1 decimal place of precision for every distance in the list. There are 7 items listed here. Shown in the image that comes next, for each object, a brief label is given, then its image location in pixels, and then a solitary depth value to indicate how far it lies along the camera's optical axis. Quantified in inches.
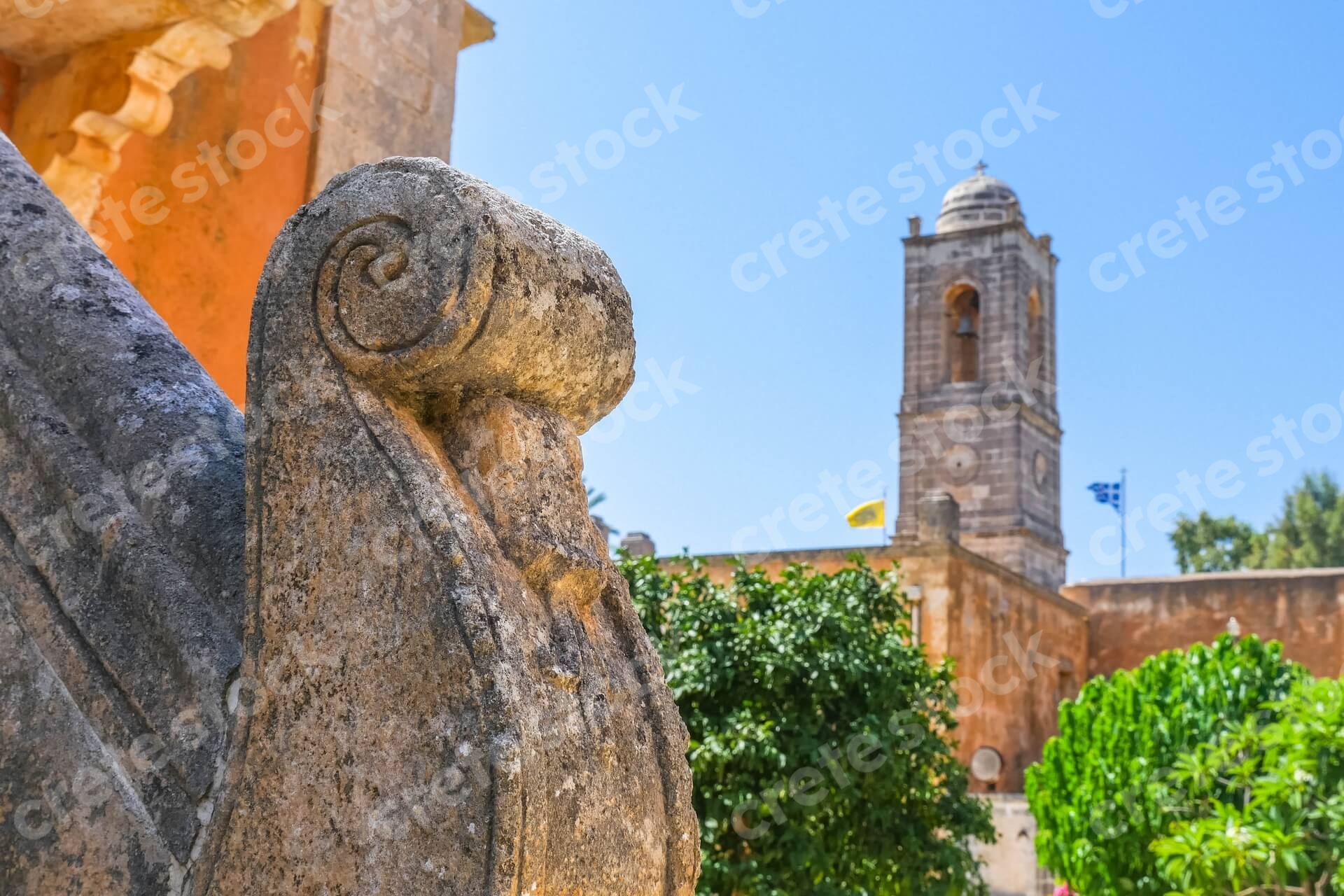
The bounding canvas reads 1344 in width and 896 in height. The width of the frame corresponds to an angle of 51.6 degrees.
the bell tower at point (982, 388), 1074.7
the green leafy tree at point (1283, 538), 1371.8
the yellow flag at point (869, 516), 900.0
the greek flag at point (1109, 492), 1235.2
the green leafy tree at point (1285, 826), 246.8
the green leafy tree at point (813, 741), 252.4
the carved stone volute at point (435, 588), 57.0
